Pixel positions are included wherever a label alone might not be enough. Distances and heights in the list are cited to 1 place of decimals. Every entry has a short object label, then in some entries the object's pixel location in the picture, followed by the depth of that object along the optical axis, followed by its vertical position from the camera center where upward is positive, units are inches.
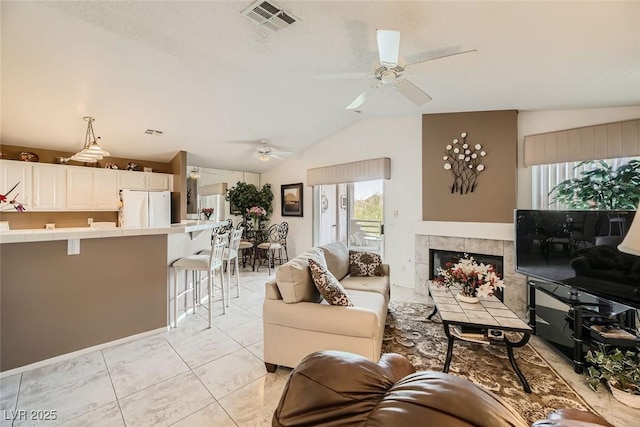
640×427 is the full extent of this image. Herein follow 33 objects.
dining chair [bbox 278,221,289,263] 252.1 -17.9
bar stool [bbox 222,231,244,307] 148.3 -21.1
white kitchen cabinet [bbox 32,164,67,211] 169.2 +15.7
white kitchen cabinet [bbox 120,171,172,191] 202.1 +24.6
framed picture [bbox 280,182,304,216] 252.1 +13.4
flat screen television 87.0 -14.3
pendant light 127.1 +28.0
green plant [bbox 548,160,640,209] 106.3 +10.7
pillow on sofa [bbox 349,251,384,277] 134.6 -26.1
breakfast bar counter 86.4 -27.8
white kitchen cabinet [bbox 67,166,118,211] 181.9 +16.2
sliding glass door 205.8 -1.5
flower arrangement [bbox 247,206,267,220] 251.8 +0.6
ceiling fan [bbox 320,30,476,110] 72.8 +45.6
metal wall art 153.7 +29.3
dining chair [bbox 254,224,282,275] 247.4 -24.4
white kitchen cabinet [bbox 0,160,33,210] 158.9 +19.7
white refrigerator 195.5 +3.0
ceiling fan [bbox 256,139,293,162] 201.0 +45.4
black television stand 87.5 -38.1
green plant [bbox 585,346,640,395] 74.4 -44.1
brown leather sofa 19.8 -15.9
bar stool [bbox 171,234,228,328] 120.0 -23.1
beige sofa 80.0 -33.7
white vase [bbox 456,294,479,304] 100.9 -32.3
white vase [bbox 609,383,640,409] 72.8 -50.2
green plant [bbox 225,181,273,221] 257.9 +14.3
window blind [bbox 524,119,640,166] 115.3 +32.5
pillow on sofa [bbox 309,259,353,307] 85.0 -23.7
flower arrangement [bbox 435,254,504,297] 98.6 -24.8
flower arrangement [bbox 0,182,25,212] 93.7 +3.3
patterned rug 75.6 -52.1
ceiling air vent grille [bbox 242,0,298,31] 76.4 +58.4
